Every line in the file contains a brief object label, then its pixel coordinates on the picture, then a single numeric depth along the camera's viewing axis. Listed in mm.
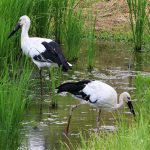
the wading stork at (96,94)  18906
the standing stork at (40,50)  22031
